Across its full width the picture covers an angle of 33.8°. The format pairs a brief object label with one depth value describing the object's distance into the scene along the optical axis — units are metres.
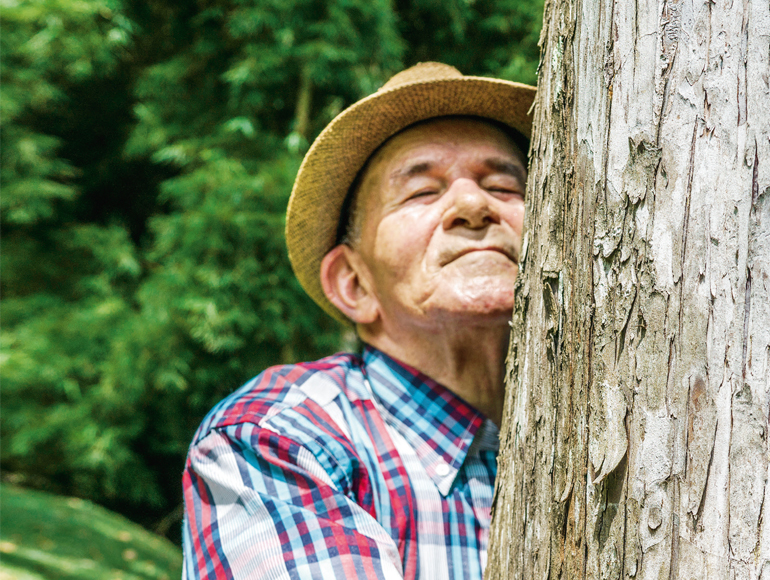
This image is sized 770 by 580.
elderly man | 0.83
